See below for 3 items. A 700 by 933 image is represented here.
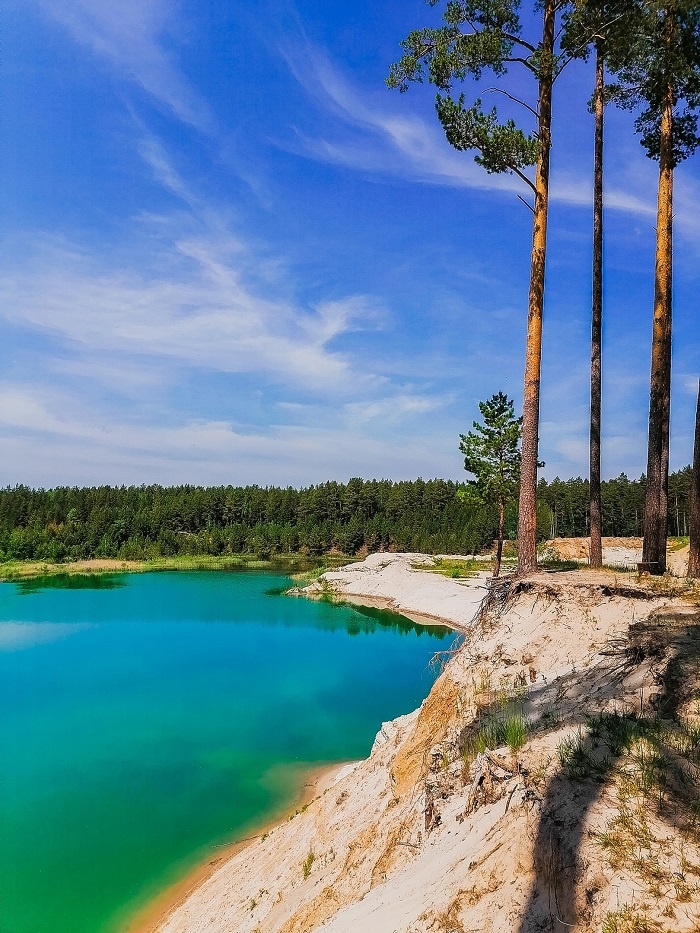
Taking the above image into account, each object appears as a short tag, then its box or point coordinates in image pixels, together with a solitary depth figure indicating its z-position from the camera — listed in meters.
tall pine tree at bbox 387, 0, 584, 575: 11.88
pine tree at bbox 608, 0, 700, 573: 12.01
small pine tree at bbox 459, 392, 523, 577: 35.97
